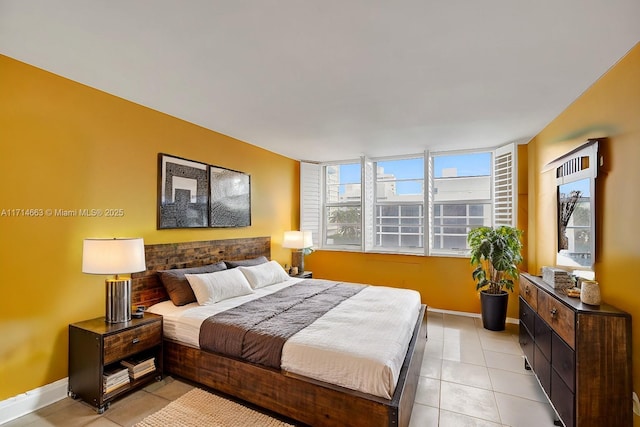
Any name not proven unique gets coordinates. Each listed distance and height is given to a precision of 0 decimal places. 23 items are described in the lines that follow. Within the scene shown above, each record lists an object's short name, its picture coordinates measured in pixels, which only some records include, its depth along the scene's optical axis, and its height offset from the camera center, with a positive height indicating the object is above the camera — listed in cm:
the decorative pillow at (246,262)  384 -62
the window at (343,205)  552 +21
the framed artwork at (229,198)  379 +24
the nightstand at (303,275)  466 -94
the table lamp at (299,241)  481 -41
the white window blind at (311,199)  552 +33
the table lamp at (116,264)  232 -39
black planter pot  387 -122
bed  183 -114
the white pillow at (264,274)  365 -75
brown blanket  224 -90
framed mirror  228 +10
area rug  207 -145
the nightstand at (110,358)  221 -112
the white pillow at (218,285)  298 -74
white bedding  188 -90
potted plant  376 -60
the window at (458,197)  468 +32
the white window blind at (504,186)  411 +44
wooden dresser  179 -92
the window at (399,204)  501 +22
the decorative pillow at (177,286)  293 -71
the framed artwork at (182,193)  318 +26
